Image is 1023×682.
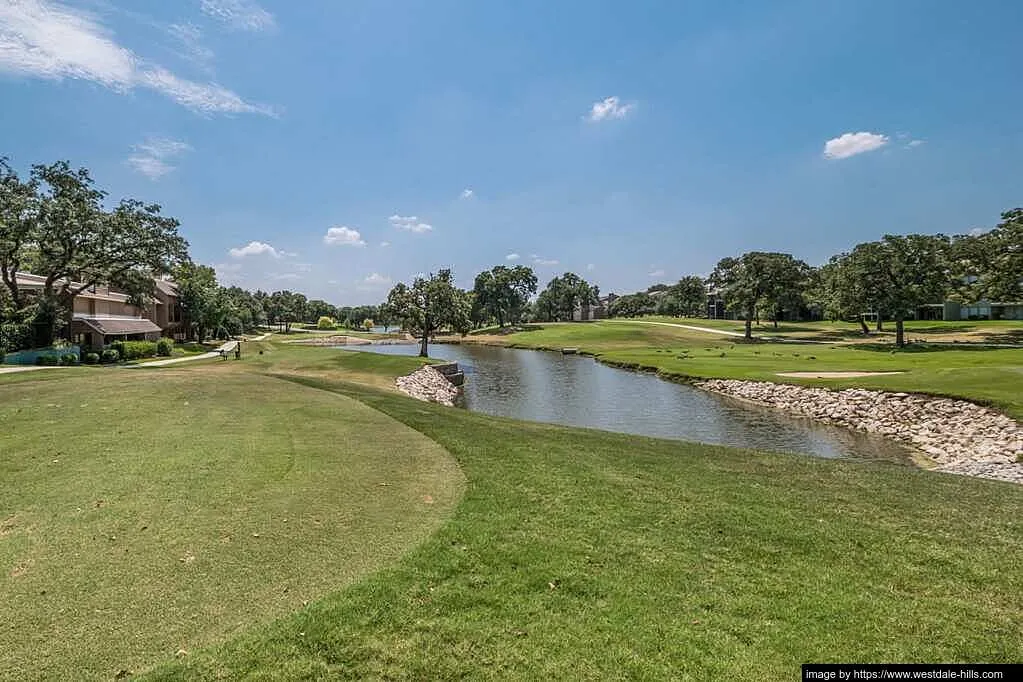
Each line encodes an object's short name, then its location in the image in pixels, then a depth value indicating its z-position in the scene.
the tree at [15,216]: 29.28
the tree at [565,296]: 121.81
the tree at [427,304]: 45.03
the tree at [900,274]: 47.41
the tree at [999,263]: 45.59
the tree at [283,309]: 130.50
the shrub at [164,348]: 41.50
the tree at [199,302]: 60.31
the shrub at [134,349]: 37.12
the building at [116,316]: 42.03
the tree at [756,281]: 67.50
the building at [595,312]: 148.90
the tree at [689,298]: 128.50
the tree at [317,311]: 165.14
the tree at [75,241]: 30.02
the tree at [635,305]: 144.38
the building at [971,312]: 82.81
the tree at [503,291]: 107.25
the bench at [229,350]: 39.16
